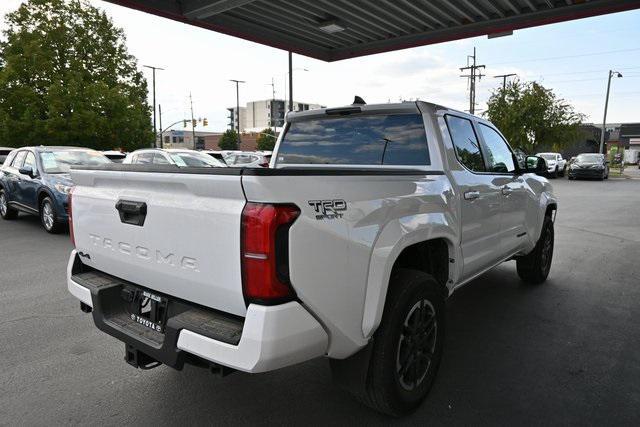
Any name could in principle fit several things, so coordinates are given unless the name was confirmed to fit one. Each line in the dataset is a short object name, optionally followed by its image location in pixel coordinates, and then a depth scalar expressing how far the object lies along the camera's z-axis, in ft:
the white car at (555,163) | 94.84
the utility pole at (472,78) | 158.52
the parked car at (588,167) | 90.02
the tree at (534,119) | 113.70
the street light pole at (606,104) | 143.65
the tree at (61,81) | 76.02
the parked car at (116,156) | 45.78
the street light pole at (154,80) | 151.31
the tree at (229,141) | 279.69
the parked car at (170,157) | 41.98
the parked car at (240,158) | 63.72
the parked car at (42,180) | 28.53
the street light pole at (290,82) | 51.00
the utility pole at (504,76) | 166.31
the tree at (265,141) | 271.45
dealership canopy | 21.80
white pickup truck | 6.64
